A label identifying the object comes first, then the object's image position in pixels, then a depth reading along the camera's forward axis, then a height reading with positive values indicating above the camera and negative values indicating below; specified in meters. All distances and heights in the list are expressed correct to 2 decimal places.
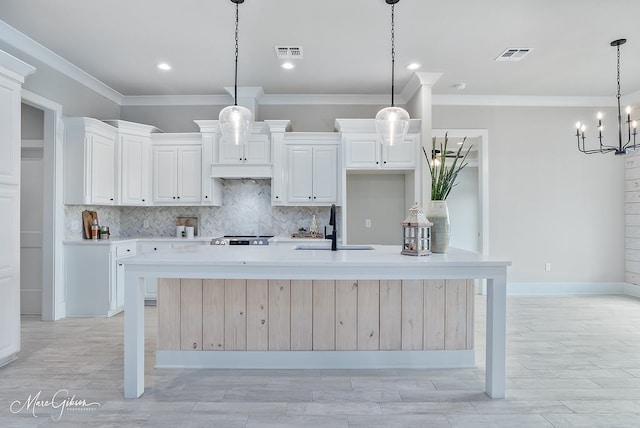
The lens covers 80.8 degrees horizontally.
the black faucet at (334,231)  2.72 -0.14
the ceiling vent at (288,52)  3.85 +1.68
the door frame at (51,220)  4.16 -0.09
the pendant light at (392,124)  2.88 +0.68
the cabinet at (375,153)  4.75 +0.76
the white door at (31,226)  4.48 -0.18
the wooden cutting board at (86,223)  4.59 -0.14
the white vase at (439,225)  2.61 -0.08
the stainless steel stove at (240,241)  4.60 -0.35
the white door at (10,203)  2.80 +0.06
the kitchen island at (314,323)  2.82 -0.83
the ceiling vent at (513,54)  3.88 +1.69
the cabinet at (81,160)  4.29 +0.59
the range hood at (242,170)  4.89 +0.55
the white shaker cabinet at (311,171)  4.93 +0.55
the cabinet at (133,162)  4.76 +0.64
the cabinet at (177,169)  5.03 +0.58
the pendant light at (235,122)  2.88 +0.70
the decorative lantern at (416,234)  2.46 -0.14
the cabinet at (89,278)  4.29 -0.76
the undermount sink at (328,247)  3.04 -0.28
